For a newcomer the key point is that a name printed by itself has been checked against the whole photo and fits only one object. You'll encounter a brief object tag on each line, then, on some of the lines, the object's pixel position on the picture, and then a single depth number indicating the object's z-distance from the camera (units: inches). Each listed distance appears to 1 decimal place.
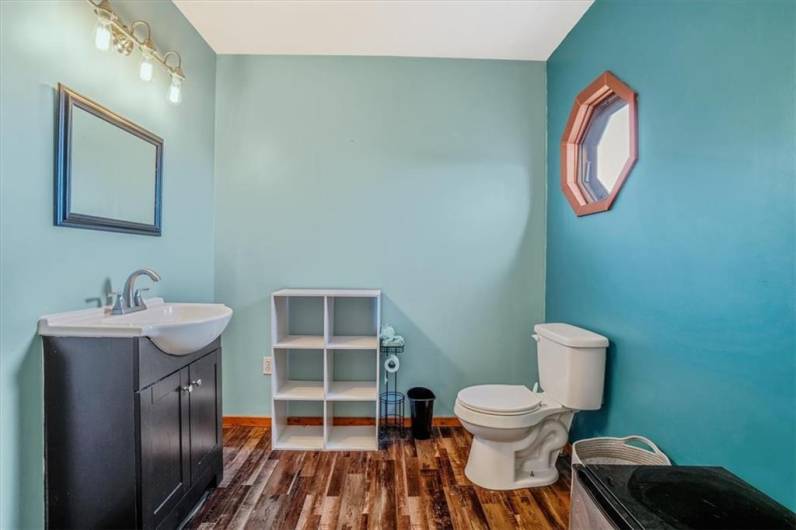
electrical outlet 92.2
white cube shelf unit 82.6
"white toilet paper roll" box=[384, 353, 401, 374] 88.8
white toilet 65.7
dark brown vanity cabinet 45.9
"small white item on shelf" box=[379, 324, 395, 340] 88.0
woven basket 55.9
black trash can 87.2
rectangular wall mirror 50.4
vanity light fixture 52.0
